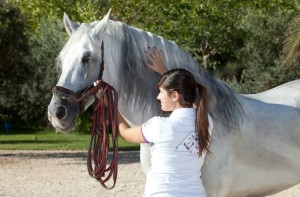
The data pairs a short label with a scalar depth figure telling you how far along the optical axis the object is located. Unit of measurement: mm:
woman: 6422
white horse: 7359
